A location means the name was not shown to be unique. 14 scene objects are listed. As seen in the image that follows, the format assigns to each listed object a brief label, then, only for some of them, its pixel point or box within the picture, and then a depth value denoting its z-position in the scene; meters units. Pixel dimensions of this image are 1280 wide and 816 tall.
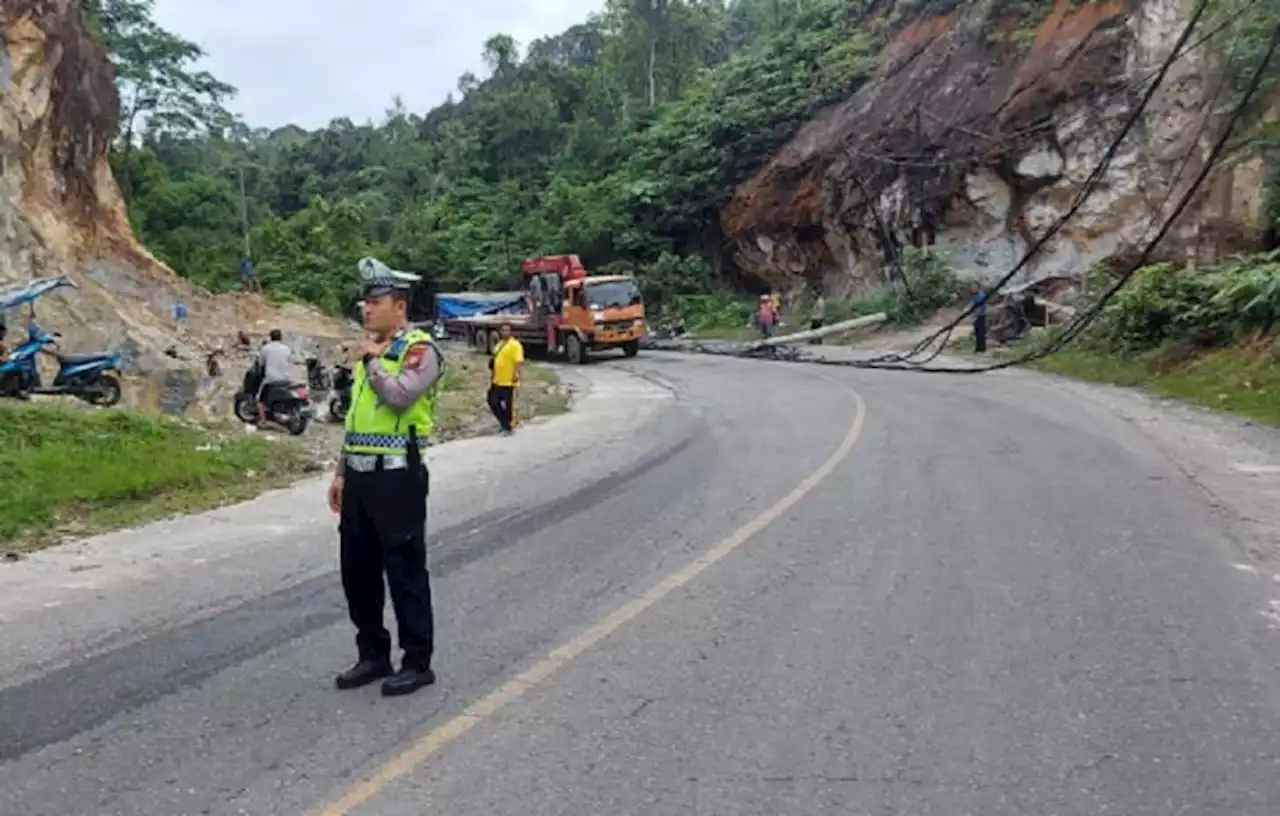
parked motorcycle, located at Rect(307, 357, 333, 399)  24.52
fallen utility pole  39.19
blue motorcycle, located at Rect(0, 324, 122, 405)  17.64
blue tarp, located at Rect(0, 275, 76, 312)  18.80
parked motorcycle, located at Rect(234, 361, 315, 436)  18.55
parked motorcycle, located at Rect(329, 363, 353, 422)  20.31
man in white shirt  18.61
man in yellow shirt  18.03
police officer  5.53
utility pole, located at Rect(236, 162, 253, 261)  63.64
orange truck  35.88
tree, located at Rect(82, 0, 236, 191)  56.06
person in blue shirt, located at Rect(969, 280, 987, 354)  30.53
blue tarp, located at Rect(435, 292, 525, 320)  47.31
